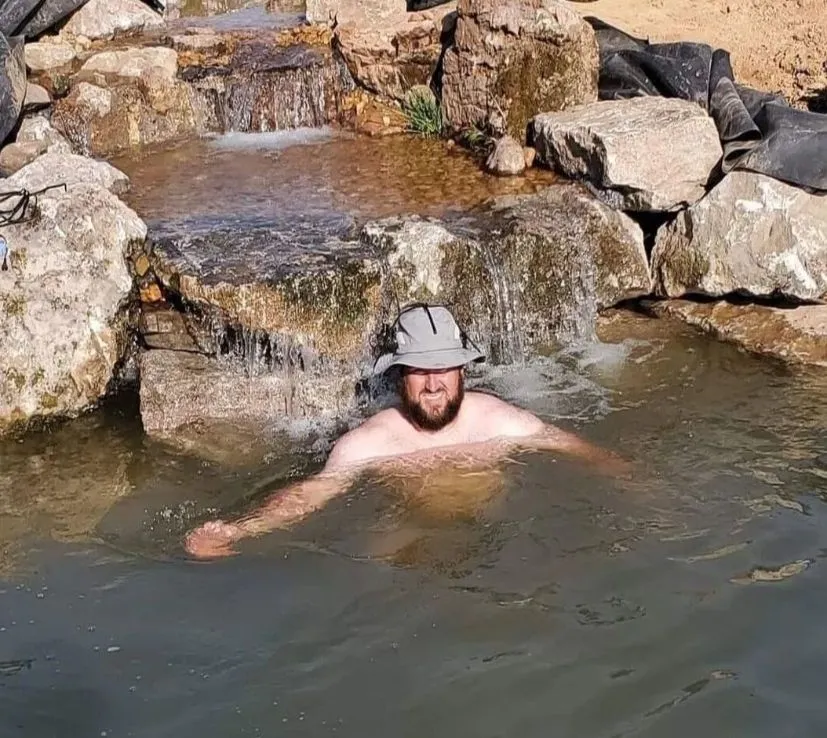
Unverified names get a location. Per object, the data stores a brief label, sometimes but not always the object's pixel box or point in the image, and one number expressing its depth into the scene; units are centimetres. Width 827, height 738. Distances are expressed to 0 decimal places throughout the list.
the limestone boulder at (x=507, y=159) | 811
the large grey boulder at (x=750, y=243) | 702
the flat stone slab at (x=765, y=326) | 669
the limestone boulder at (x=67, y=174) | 716
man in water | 470
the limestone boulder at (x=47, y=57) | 1000
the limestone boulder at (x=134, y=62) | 975
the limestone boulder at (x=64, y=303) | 636
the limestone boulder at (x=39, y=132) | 870
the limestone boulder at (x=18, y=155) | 825
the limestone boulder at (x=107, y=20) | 1147
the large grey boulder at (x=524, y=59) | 845
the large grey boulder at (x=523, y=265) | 686
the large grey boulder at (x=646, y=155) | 743
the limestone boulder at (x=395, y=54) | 965
